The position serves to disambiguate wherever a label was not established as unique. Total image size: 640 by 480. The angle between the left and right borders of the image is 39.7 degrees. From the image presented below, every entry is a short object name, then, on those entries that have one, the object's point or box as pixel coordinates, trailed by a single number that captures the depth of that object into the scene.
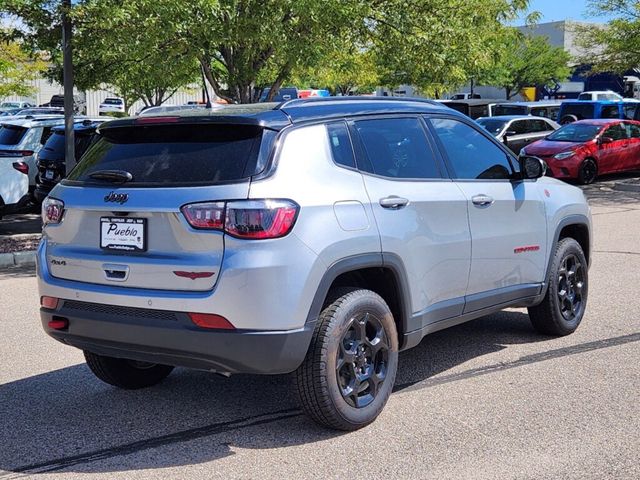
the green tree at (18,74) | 27.09
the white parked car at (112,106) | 50.88
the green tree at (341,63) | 13.78
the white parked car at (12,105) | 50.65
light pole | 12.19
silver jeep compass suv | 4.41
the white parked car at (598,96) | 42.97
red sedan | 20.00
